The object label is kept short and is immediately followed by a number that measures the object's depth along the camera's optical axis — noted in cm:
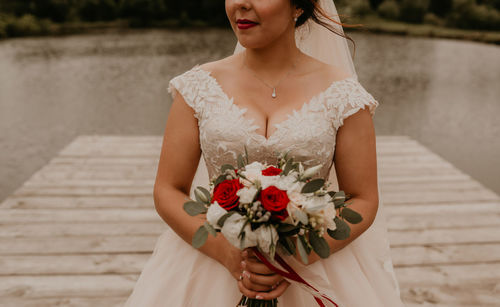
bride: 179
